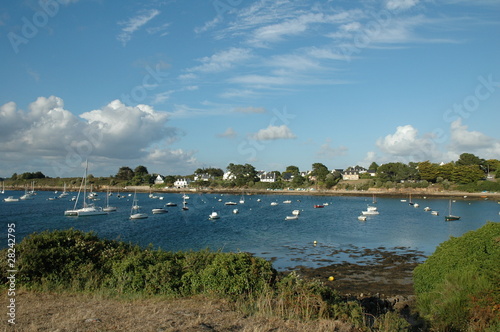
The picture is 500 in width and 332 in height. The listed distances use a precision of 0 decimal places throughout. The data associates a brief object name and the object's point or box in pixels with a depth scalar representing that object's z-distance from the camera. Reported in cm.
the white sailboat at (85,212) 6850
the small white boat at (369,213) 7450
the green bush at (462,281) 1120
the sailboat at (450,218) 6550
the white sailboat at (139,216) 6713
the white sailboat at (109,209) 7993
